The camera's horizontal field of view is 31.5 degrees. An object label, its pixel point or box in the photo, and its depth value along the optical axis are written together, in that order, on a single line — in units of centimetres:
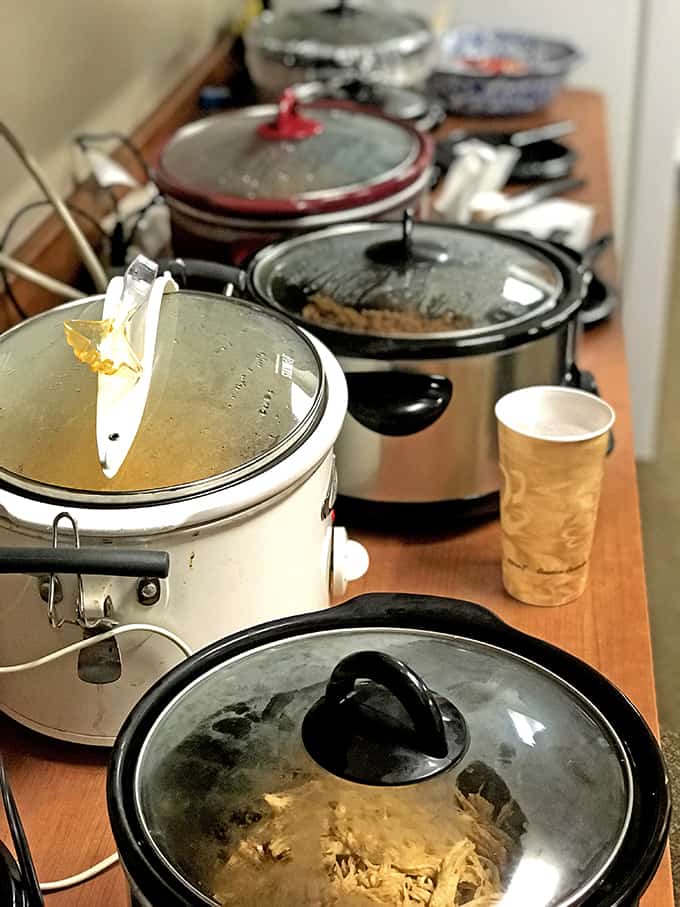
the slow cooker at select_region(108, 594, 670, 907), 56
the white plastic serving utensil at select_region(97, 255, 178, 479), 74
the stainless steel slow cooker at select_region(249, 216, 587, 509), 97
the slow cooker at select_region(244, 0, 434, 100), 180
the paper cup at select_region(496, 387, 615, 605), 90
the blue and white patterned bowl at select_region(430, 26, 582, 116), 205
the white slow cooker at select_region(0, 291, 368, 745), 72
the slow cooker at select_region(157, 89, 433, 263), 120
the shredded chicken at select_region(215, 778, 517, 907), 56
